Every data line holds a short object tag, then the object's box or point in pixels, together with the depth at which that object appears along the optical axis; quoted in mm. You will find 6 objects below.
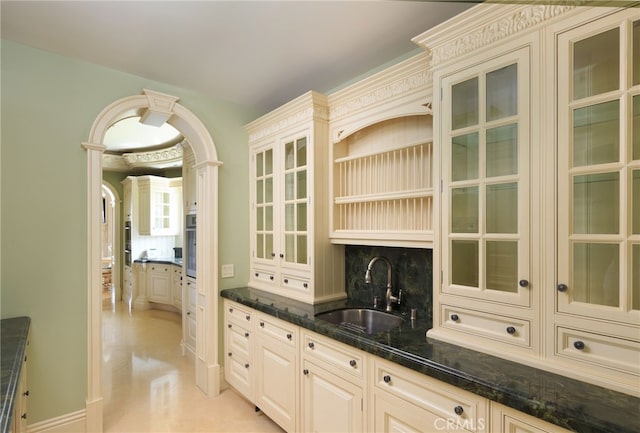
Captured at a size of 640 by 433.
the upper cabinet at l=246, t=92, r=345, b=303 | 2488
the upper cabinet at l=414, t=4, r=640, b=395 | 1136
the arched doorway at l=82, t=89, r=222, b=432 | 2428
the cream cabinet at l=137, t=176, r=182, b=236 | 6188
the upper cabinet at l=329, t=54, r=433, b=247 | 2006
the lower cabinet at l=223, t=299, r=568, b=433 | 1293
